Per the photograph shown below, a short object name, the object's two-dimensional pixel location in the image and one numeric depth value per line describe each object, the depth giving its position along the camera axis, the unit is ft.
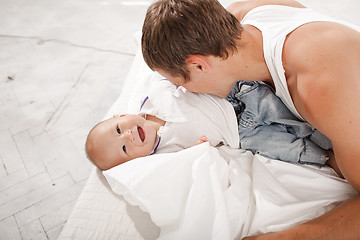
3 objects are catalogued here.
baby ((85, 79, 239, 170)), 4.61
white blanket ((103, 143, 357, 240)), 3.60
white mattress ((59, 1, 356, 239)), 3.66
